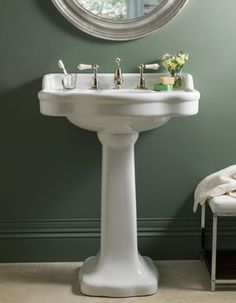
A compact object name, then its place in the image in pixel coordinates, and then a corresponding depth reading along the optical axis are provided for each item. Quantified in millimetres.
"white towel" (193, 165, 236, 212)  2438
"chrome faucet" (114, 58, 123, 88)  2504
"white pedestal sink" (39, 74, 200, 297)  2170
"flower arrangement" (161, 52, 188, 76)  2500
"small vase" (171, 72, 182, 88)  2538
